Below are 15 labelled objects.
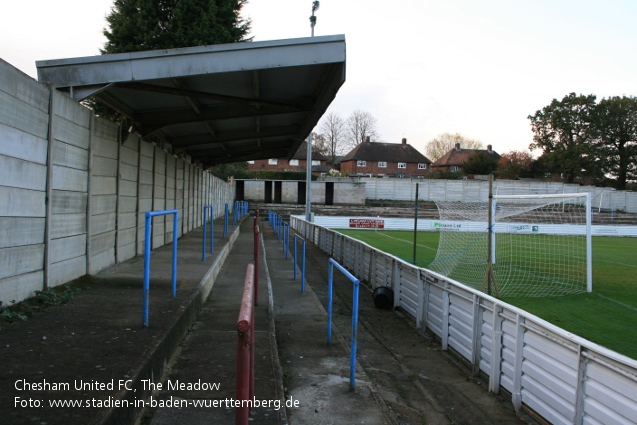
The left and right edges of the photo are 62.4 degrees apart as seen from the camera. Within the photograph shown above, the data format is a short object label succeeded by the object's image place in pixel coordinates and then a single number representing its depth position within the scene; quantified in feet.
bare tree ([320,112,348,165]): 300.81
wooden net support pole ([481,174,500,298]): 33.55
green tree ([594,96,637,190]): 211.82
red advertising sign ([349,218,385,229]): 118.01
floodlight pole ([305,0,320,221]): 93.86
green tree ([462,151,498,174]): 237.45
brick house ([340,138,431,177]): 286.66
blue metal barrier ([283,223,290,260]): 58.03
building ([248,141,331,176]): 274.46
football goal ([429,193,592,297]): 44.06
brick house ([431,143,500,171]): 296.10
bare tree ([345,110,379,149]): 310.86
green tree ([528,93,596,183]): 208.74
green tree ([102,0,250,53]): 85.87
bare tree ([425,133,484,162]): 333.42
